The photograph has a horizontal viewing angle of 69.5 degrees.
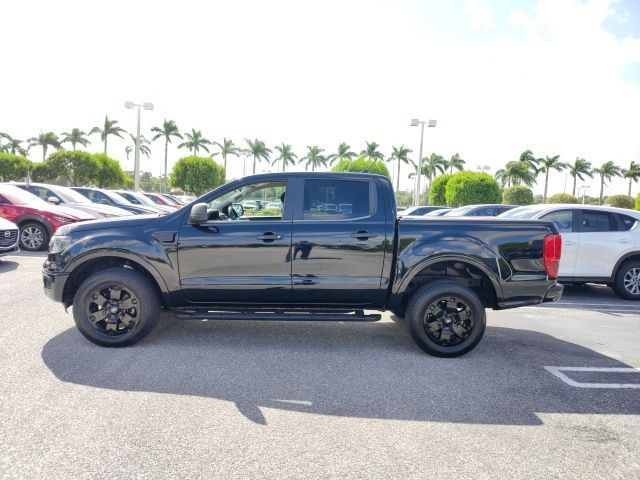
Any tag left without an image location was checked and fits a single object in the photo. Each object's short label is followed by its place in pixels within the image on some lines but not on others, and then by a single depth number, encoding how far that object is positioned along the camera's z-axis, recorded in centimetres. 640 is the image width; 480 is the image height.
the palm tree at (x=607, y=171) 6619
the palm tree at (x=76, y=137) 5859
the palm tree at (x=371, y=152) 6191
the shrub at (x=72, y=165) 4650
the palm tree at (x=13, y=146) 6556
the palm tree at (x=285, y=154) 6925
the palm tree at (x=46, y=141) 6051
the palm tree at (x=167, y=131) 5753
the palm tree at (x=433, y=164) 6309
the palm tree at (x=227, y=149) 6650
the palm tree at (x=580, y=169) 6456
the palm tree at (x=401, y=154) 6219
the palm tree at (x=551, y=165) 6109
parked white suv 801
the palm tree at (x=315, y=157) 6594
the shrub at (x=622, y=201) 5525
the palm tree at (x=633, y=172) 6303
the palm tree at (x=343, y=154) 6475
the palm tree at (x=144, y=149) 6594
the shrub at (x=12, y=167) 5056
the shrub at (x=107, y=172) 4838
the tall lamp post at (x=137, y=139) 2622
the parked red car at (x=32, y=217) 1098
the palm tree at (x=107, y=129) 5809
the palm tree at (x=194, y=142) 6159
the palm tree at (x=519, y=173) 5925
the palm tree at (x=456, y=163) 6538
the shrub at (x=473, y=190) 4169
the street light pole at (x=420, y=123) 2803
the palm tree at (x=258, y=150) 6669
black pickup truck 472
